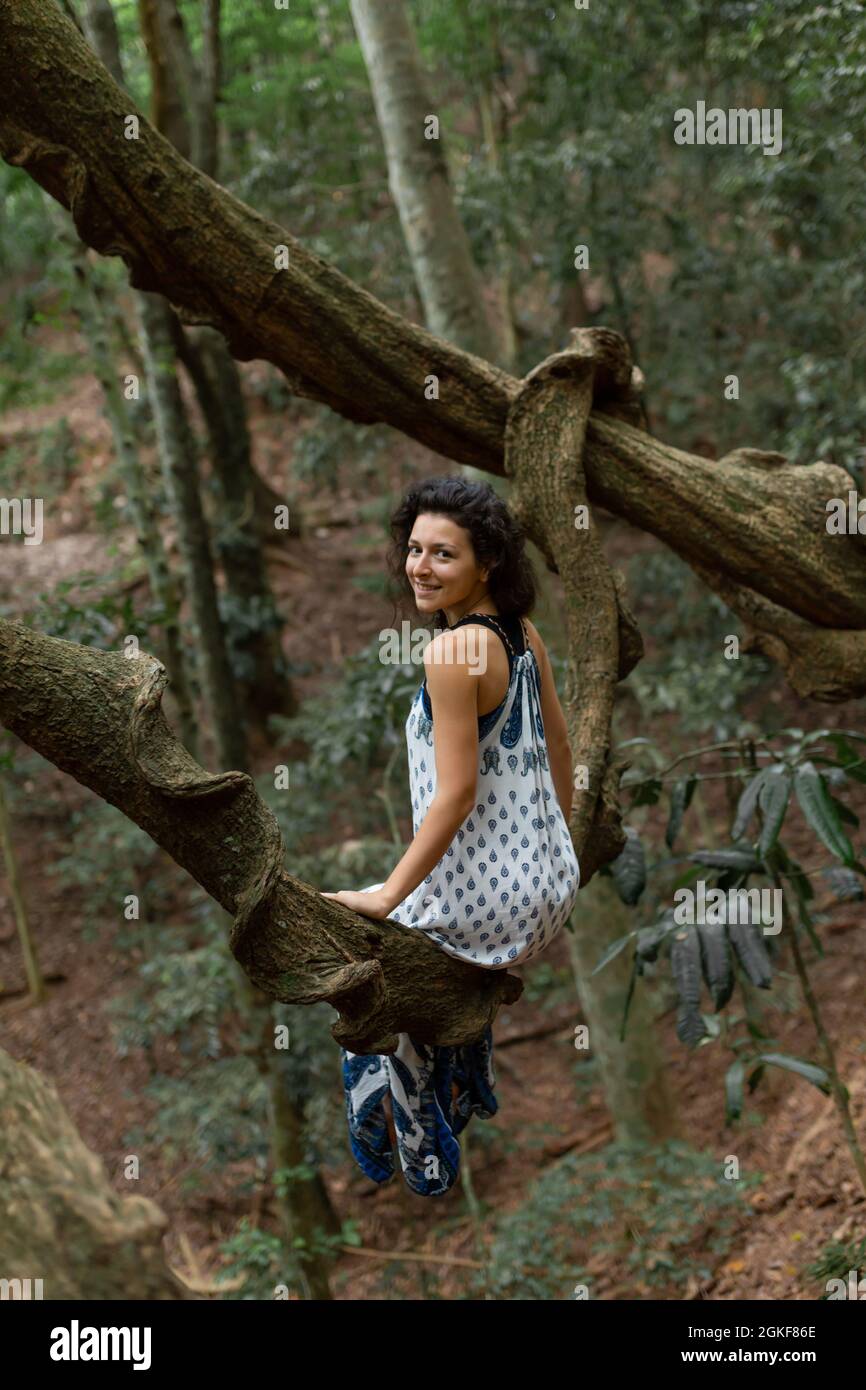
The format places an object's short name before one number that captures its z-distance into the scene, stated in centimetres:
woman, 228
